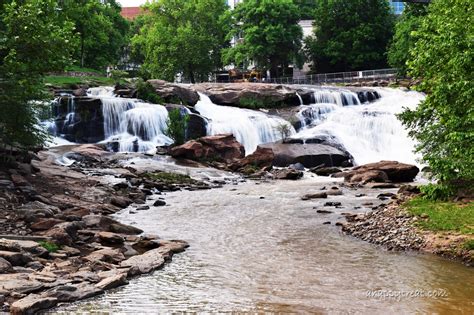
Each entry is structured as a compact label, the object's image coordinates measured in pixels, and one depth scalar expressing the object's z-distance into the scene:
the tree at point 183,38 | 70.31
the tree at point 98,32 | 55.31
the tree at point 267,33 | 71.06
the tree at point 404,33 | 55.66
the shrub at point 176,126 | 35.53
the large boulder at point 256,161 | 32.88
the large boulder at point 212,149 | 33.06
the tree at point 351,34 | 72.38
